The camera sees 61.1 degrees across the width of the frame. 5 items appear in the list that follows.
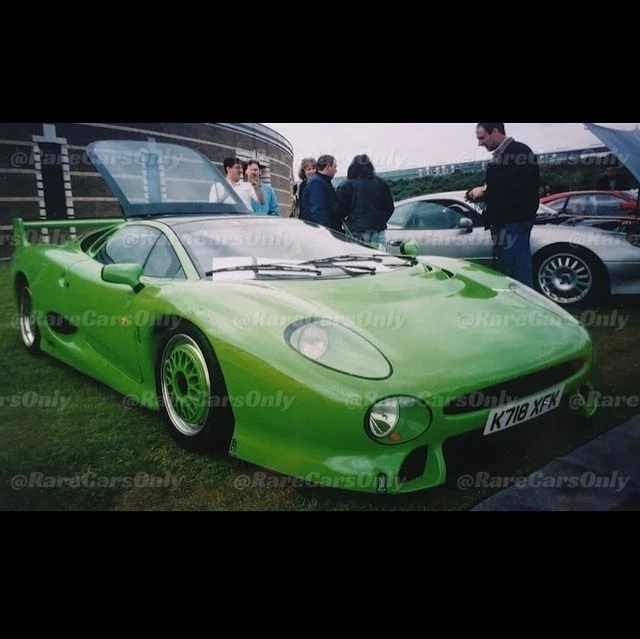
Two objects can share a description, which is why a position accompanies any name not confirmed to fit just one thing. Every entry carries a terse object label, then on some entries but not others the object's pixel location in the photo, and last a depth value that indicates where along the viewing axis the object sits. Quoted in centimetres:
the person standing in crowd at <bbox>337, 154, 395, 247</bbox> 294
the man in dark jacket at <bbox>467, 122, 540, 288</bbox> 285
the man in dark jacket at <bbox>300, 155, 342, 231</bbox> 306
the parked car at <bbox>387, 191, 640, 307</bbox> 310
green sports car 190
